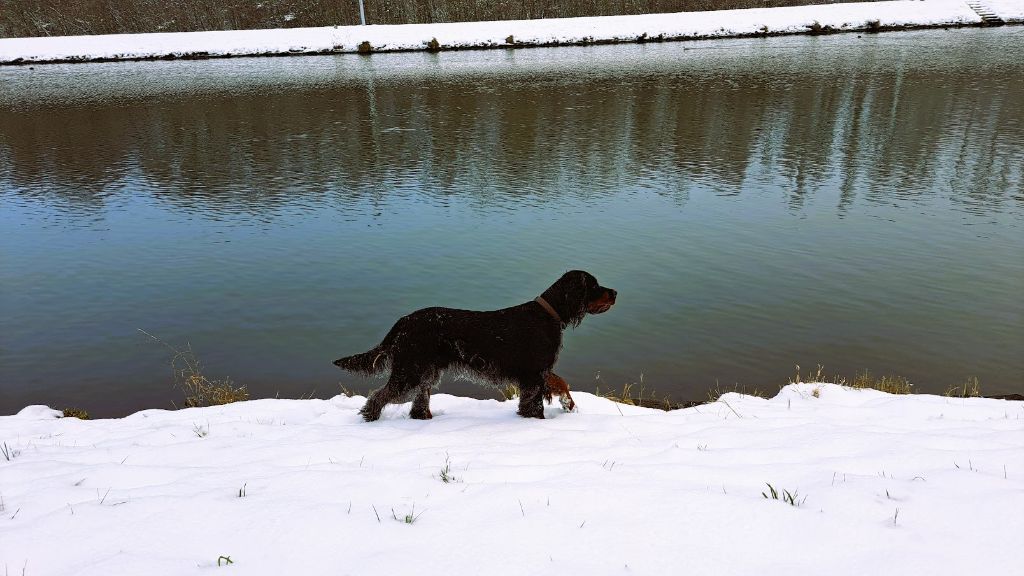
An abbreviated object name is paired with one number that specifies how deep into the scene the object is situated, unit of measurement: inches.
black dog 265.4
